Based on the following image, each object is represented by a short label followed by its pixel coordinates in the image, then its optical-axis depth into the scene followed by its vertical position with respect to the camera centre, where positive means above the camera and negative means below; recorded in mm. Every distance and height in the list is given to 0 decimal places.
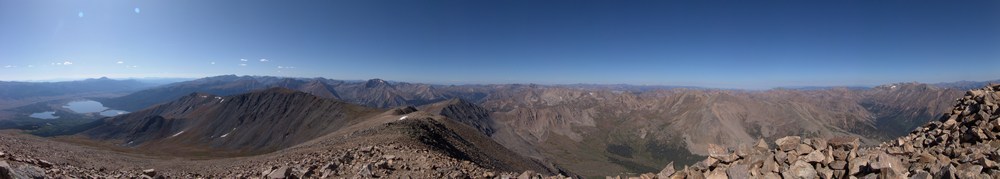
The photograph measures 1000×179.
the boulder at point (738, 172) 13250 -3006
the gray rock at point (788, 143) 14570 -2303
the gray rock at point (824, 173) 12175 -2765
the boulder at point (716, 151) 15717 -2824
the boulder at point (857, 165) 11648 -2402
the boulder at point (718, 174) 13833 -3213
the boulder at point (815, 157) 12809 -2395
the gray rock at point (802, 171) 12375 -2759
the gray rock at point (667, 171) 16062 -3659
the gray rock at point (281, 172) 21239 -5084
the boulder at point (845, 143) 14645 -2324
